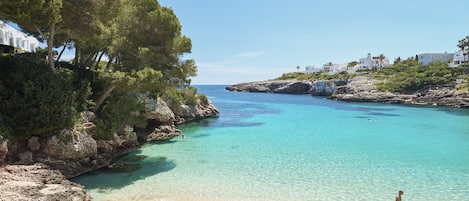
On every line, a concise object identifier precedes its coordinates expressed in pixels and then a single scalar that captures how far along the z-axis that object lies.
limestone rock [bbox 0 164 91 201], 10.22
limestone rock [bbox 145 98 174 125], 26.95
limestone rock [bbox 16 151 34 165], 13.79
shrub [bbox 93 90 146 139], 18.25
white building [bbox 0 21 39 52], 35.81
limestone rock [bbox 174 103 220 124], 38.16
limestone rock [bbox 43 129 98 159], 14.93
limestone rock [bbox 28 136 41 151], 14.62
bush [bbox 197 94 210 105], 48.22
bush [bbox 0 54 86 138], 13.80
